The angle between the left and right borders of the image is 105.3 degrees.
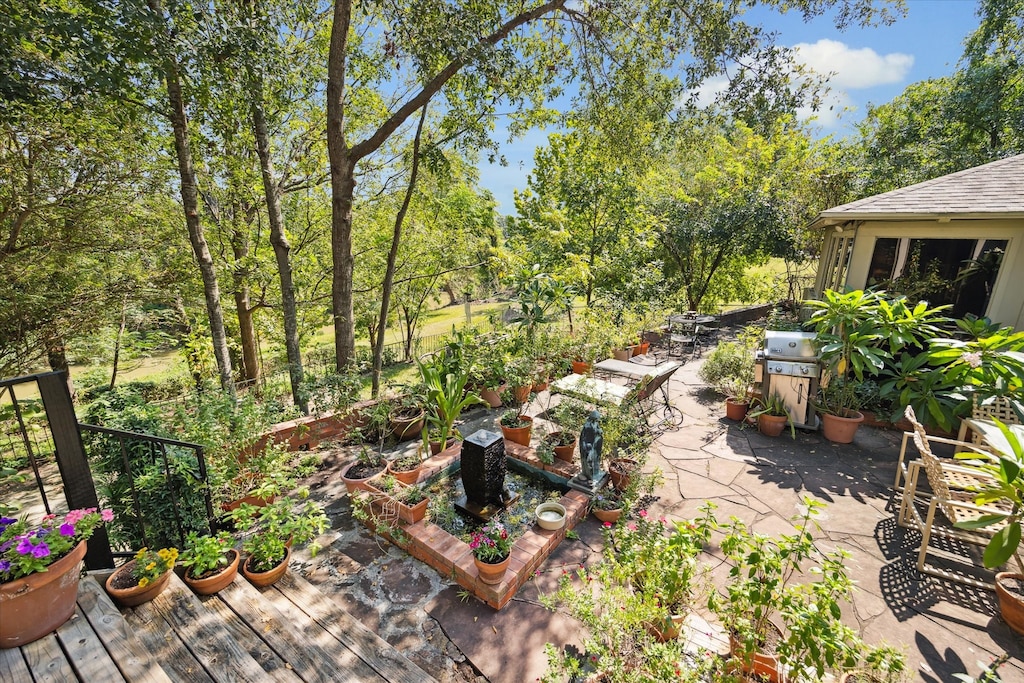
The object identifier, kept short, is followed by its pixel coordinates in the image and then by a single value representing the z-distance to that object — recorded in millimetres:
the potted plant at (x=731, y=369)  5824
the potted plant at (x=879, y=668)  1620
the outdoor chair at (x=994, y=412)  3814
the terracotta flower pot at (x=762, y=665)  1905
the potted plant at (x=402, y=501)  3264
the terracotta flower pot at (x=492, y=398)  5909
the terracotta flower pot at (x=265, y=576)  2607
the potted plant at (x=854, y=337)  4621
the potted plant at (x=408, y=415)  4789
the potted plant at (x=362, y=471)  3588
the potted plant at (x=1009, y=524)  2285
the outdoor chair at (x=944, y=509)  2818
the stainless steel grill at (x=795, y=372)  4984
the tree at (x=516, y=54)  4570
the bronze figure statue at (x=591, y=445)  3627
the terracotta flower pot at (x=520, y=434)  4691
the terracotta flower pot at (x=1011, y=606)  2439
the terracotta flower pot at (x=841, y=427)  4832
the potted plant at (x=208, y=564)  2355
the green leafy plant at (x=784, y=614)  1612
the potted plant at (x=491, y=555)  2625
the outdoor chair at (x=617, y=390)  4496
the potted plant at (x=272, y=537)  2551
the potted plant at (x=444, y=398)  4211
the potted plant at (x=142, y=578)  2141
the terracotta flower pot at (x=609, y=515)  3444
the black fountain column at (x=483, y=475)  3420
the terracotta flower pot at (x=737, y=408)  5570
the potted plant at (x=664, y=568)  2043
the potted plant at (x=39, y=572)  1676
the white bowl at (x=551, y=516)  3230
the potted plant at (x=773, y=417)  5051
